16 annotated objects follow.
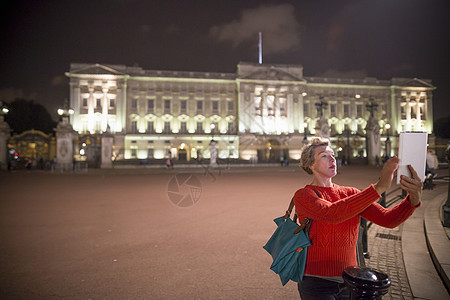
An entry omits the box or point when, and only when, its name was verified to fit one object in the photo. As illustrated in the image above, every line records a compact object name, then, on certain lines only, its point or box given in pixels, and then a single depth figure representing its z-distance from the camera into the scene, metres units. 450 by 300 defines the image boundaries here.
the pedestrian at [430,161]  10.57
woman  1.89
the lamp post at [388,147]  30.19
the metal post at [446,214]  5.93
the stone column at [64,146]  25.64
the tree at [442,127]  71.12
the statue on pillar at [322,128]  24.28
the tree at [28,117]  55.84
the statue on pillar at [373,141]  31.67
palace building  52.72
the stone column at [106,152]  31.22
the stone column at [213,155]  33.69
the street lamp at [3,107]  24.59
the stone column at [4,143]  27.61
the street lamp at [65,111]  23.68
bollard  1.60
